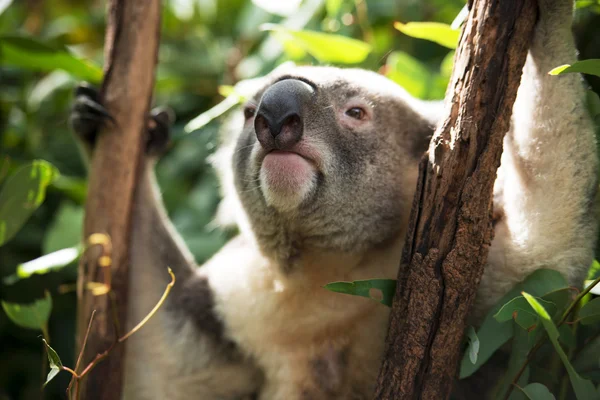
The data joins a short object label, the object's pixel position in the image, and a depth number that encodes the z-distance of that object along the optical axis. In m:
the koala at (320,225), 0.65
